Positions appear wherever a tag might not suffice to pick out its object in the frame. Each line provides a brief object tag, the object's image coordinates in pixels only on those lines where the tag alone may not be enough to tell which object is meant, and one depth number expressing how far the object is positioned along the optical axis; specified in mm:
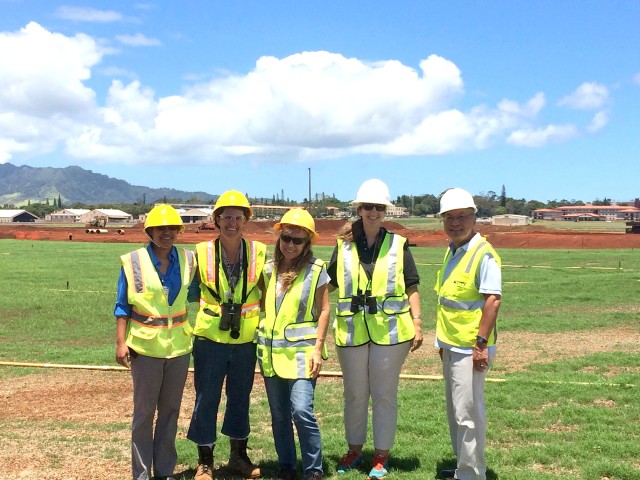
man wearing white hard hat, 4914
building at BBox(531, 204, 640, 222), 156525
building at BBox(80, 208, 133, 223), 152612
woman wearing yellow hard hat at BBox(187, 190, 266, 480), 5180
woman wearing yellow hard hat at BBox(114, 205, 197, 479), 4984
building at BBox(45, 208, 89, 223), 168250
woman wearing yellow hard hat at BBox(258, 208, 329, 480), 5012
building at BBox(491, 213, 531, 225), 114175
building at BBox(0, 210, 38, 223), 147125
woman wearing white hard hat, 5246
